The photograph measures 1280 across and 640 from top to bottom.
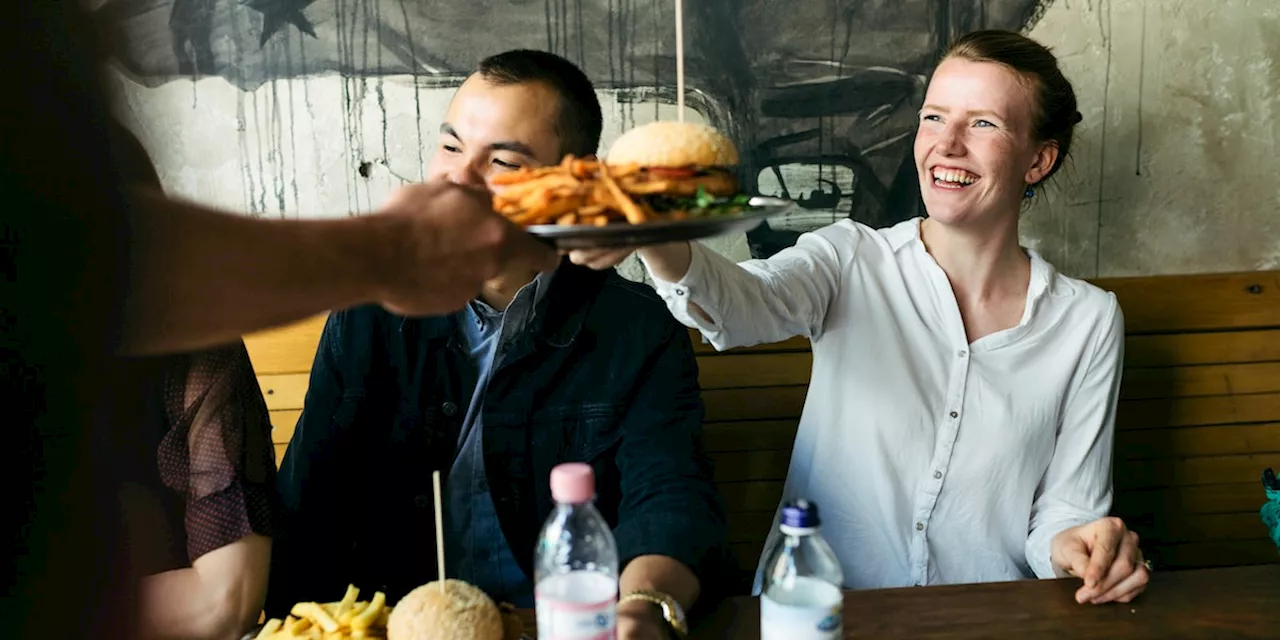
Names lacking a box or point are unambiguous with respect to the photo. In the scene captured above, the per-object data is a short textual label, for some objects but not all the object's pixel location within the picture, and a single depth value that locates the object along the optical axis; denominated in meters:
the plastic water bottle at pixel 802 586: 0.99
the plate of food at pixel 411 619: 1.04
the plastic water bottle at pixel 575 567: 0.96
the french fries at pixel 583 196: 1.05
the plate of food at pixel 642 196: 1.03
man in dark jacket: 1.64
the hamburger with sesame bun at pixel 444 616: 1.03
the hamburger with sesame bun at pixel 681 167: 1.12
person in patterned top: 1.35
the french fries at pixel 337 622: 1.09
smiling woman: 1.77
